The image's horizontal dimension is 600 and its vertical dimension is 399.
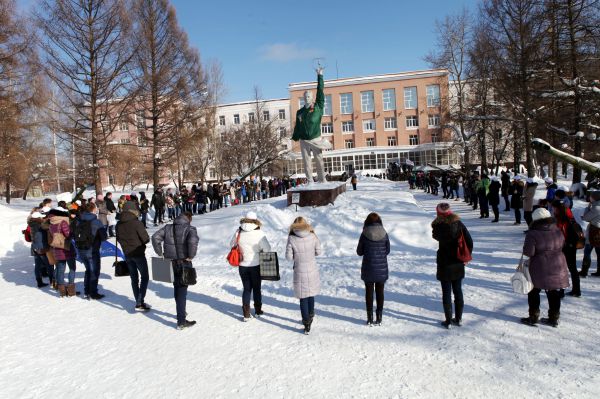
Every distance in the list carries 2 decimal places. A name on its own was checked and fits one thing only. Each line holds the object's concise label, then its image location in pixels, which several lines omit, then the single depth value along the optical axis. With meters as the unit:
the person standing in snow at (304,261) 4.93
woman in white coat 5.36
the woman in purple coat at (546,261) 4.55
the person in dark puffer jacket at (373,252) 4.96
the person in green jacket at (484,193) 13.59
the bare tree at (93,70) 16.84
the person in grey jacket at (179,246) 5.32
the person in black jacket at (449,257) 4.76
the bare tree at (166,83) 20.77
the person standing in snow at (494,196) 12.73
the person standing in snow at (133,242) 5.97
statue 14.48
